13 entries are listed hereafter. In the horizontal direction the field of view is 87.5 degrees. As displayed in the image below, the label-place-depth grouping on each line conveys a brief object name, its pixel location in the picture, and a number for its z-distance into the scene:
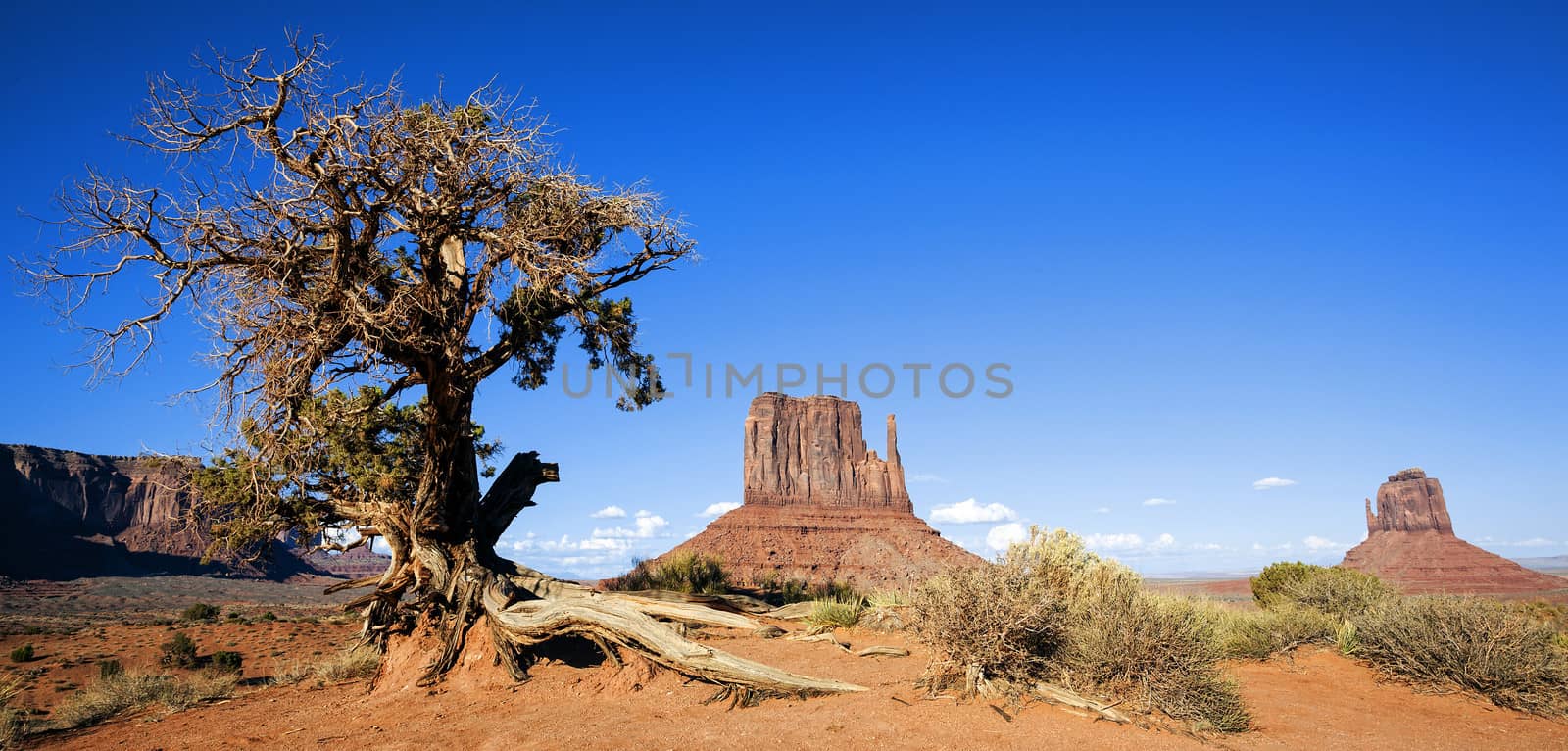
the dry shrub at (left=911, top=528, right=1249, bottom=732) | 8.46
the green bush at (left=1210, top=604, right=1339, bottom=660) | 13.09
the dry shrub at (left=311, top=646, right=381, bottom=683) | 12.59
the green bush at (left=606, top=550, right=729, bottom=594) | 22.61
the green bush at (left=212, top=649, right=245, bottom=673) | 23.53
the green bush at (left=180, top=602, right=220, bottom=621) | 36.47
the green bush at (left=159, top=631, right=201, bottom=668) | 25.38
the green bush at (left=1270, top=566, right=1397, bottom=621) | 15.71
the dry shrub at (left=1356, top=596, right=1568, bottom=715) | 10.46
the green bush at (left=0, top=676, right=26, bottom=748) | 9.56
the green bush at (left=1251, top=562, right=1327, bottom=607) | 20.97
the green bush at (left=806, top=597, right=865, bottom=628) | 13.46
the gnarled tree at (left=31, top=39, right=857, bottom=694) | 10.04
